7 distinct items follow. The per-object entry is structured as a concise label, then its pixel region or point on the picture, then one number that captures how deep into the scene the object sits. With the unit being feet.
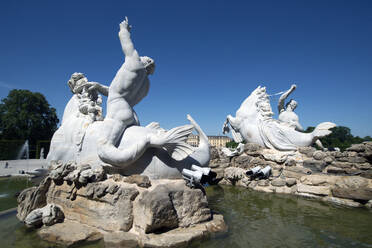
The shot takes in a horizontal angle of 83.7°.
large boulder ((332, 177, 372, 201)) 16.49
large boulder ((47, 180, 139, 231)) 10.43
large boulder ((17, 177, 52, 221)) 12.50
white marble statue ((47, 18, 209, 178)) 11.90
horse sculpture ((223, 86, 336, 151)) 25.53
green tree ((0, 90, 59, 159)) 66.64
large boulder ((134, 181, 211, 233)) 9.69
